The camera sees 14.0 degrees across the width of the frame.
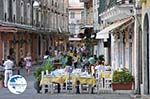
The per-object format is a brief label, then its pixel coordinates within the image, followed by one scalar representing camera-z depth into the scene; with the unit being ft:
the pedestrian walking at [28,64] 156.15
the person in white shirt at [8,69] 112.57
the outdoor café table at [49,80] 89.56
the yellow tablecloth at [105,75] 93.91
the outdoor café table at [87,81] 90.12
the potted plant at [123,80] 90.12
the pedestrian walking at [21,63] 184.17
